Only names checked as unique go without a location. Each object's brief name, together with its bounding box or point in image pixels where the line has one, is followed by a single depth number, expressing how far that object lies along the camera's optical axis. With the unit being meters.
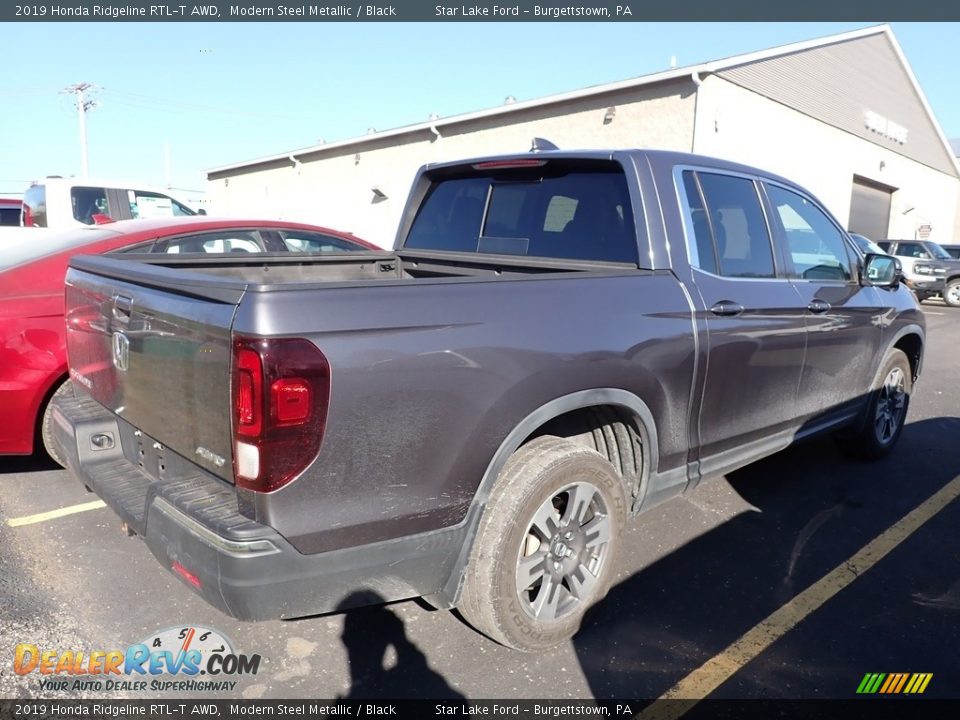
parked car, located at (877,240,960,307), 18.05
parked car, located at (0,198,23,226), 14.75
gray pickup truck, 2.03
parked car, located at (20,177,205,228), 10.39
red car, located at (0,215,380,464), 3.68
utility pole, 37.62
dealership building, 15.64
